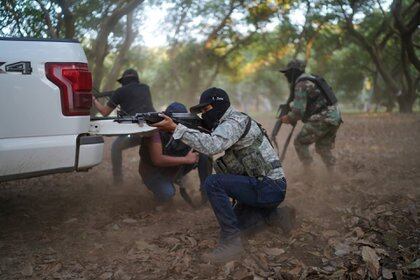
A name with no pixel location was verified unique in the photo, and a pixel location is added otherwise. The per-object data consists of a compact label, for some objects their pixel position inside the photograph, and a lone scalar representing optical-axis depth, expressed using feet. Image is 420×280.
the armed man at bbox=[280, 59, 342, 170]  18.11
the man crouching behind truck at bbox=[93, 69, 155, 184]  18.20
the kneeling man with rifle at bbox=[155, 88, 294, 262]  11.09
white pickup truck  10.34
